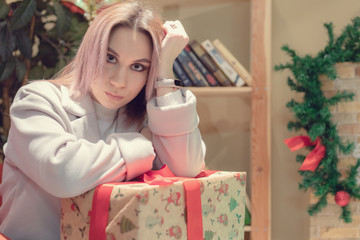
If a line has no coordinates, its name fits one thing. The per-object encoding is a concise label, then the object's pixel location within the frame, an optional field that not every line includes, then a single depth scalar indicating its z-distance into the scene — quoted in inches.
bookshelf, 83.7
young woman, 35.2
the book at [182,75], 87.0
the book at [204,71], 86.4
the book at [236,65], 85.7
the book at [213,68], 86.4
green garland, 79.3
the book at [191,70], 86.6
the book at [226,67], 85.7
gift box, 31.3
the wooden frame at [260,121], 83.7
